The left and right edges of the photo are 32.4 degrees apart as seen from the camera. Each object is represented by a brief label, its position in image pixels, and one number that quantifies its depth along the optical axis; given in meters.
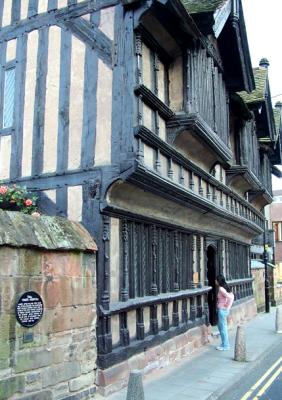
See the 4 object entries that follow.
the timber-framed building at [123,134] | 7.73
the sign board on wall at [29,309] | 5.87
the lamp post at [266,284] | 20.53
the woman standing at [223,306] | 11.12
